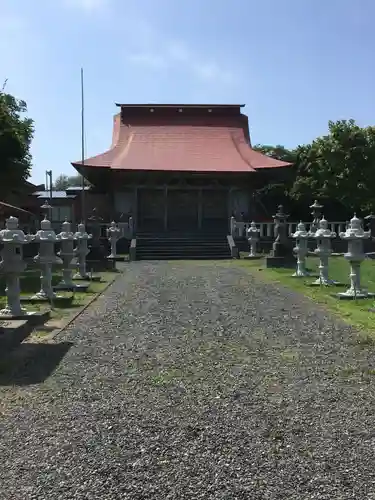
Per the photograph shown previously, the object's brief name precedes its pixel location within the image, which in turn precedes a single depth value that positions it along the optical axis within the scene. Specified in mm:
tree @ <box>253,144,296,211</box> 32844
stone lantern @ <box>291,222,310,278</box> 15703
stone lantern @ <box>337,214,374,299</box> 10930
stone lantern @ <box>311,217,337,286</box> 13320
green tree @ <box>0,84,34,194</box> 19984
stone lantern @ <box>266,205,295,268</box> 19312
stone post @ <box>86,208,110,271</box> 18500
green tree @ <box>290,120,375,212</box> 29875
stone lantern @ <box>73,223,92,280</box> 15030
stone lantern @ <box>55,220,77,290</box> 12484
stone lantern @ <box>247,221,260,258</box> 23734
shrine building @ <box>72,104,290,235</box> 27828
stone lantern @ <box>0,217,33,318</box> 7926
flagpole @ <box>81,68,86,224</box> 28584
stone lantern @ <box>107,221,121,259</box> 23359
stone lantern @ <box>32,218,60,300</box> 10438
